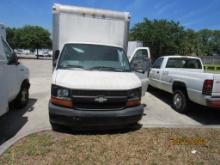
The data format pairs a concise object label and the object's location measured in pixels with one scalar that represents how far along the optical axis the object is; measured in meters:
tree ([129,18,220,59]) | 28.08
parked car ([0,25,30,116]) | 5.12
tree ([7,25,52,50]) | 53.72
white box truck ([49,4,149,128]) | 5.06
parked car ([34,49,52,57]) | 65.12
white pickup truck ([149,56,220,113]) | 6.33
